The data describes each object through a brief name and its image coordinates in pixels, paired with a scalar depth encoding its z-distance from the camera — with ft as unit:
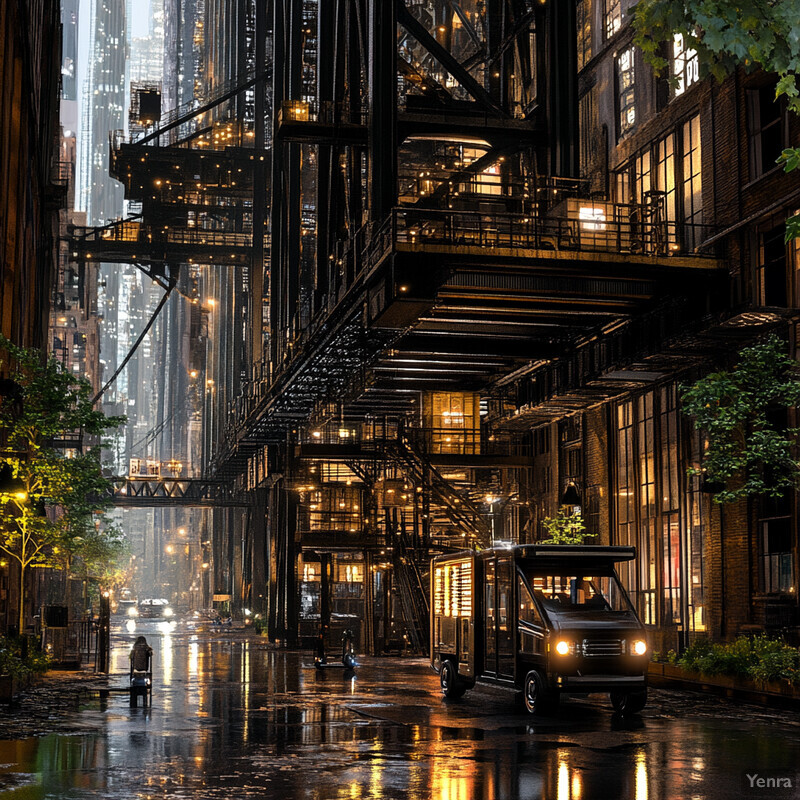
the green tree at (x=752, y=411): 85.35
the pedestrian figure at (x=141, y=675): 78.89
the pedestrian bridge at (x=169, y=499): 318.24
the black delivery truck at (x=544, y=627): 70.38
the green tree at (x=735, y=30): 33.30
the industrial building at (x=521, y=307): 98.37
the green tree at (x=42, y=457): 102.27
